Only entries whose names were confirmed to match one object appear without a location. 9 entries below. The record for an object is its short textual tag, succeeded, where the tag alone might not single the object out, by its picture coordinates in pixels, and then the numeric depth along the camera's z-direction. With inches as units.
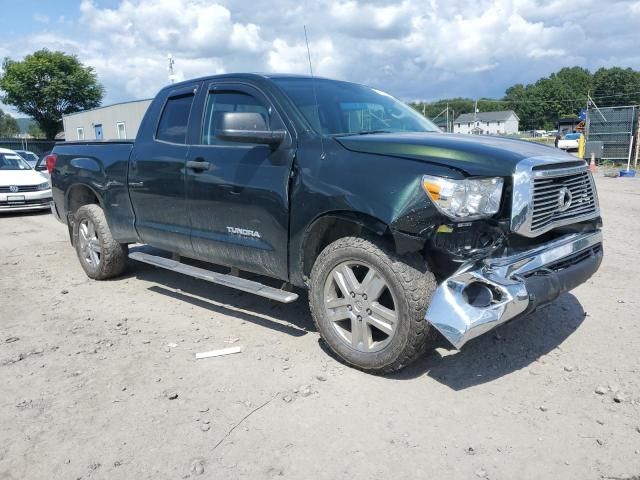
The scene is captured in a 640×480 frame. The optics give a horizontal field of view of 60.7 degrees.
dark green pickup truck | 124.1
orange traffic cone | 757.8
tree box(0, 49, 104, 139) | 1974.7
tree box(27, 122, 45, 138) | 2879.7
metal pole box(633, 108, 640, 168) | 791.7
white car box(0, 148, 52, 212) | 480.7
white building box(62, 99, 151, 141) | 1285.7
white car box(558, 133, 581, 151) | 1006.7
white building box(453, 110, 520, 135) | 3981.3
